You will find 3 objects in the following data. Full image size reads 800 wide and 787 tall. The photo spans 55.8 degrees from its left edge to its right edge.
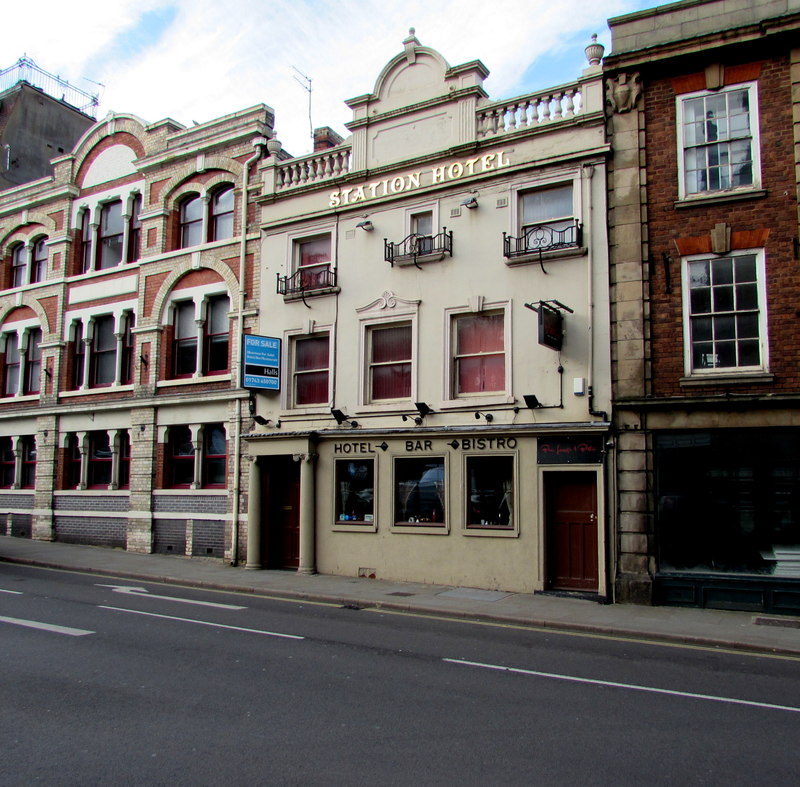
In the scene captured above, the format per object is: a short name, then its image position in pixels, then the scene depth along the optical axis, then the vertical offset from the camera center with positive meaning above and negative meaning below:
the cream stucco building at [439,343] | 14.94 +3.00
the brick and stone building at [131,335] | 20.31 +4.26
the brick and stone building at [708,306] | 13.20 +3.23
